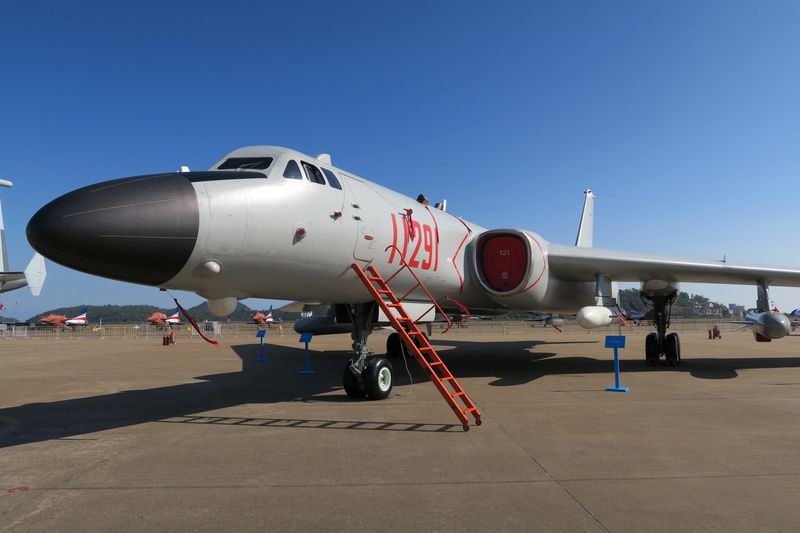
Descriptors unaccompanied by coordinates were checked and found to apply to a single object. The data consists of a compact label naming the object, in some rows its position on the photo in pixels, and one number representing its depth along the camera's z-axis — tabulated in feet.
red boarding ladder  18.51
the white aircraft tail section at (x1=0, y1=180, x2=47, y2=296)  87.60
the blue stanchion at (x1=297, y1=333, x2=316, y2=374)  37.18
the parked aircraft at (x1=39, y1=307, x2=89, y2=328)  200.75
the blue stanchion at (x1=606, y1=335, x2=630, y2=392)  27.17
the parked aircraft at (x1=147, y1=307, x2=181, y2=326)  182.12
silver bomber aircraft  14.35
